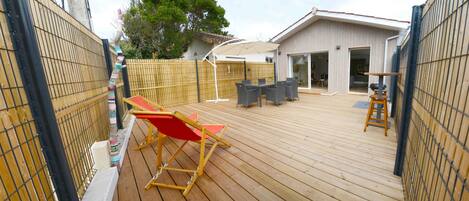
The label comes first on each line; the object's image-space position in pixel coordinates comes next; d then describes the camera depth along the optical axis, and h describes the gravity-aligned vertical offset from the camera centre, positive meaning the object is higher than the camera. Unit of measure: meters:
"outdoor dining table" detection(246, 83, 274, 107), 6.27 -0.56
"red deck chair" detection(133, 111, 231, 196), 2.00 -0.69
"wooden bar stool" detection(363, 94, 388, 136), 3.38 -0.75
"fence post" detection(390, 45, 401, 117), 4.38 -0.50
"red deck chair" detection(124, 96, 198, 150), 3.24 -0.53
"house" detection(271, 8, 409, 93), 6.86 +0.75
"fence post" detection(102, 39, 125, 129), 3.82 +0.38
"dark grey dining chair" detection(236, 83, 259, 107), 6.08 -0.75
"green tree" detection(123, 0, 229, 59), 11.55 +3.18
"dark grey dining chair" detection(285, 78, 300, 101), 6.90 -0.77
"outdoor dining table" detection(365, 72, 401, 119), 3.49 -0.49
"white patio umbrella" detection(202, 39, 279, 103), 6.66 +0.89
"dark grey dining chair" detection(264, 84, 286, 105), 6.24 -0.80
